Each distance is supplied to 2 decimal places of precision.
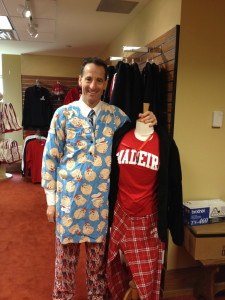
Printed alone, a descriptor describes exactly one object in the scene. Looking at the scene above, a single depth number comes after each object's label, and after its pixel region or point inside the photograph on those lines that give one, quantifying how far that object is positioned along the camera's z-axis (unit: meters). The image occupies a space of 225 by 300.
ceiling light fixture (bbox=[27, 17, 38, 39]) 2.80
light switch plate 1.89
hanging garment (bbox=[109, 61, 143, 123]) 1.90
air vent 2.39
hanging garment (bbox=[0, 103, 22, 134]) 4.50
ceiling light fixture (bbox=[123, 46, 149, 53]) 2.08
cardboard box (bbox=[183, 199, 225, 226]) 1.77
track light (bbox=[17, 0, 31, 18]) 2.43
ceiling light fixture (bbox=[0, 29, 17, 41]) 3.58
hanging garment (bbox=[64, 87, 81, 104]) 4.76
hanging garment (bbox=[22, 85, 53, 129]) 5.00
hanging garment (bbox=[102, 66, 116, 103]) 2.27
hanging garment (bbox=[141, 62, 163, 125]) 1.85
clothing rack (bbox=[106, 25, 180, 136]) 1.77
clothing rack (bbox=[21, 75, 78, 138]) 5.23
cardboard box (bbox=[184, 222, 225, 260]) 1.67
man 1.46
